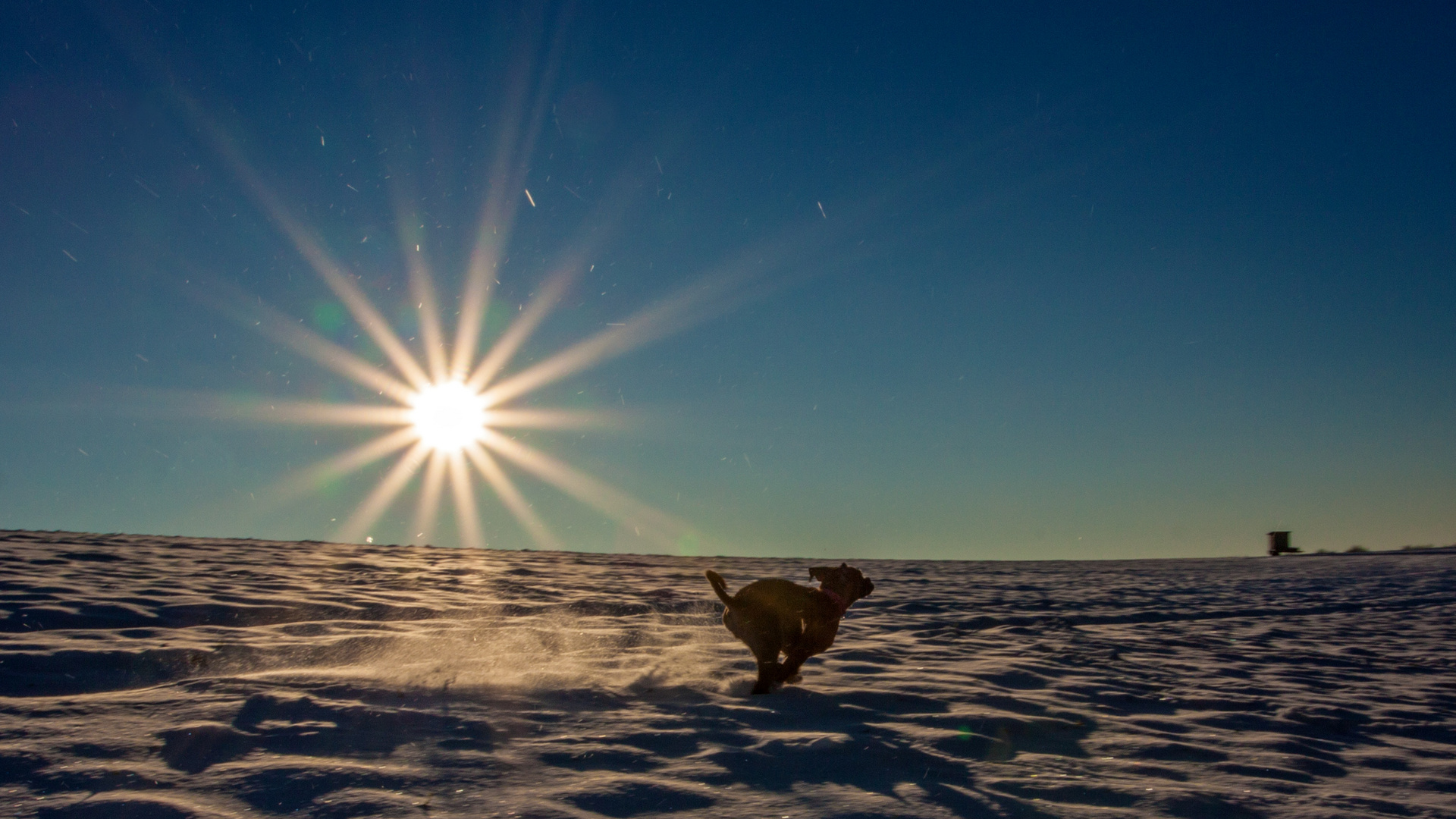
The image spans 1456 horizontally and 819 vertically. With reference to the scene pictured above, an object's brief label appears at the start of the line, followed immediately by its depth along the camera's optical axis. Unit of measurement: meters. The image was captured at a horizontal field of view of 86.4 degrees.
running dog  4.24
